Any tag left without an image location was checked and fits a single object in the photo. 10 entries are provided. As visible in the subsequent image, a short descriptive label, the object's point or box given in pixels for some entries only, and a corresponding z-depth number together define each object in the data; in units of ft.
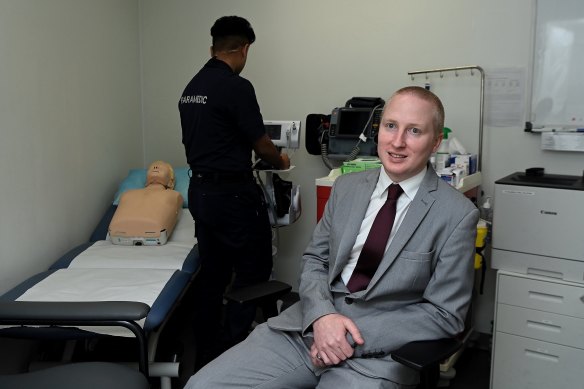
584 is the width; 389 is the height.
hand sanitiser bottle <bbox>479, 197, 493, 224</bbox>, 7.96
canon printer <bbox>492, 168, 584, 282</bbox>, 6.35
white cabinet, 6.48
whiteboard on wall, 7.74
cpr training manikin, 8.96
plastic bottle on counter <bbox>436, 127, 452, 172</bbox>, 8.01
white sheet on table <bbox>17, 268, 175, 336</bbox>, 6.85
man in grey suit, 4.51
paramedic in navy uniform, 7.38
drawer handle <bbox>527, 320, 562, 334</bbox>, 6.60
